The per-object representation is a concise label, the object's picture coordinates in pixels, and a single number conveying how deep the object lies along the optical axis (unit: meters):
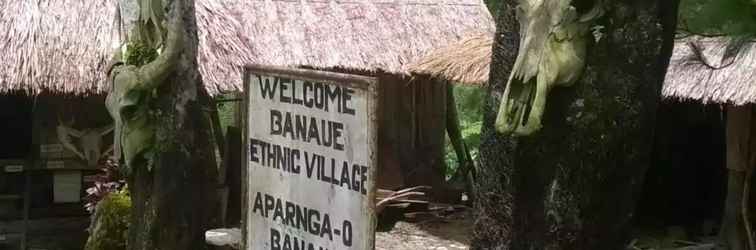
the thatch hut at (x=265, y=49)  9.67
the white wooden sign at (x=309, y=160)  3.33
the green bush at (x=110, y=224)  8.78
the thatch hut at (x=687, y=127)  8.99
